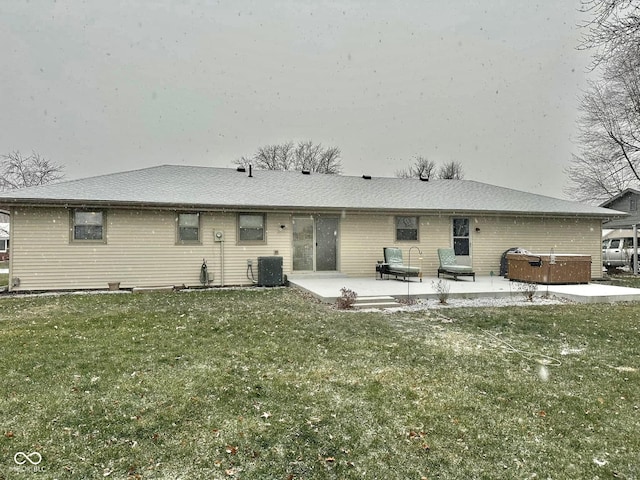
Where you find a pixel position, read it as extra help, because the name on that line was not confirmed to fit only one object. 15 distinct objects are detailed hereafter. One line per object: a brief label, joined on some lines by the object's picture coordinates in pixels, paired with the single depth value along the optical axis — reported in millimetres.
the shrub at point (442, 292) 8609
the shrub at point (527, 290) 8980
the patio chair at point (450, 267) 11703
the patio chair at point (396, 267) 11234
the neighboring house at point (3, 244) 29872
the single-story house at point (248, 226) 10480
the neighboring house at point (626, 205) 19531
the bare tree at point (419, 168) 43031
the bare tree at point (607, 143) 18086
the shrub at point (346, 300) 7836
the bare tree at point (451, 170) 43094
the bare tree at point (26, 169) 32188
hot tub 11008
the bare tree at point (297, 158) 36188
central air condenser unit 11469
